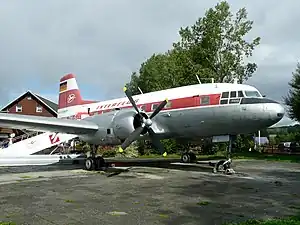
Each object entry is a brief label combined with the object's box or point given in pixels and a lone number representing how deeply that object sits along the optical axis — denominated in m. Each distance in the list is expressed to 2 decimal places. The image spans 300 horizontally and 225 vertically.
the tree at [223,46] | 34.00
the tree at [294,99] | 32.16
